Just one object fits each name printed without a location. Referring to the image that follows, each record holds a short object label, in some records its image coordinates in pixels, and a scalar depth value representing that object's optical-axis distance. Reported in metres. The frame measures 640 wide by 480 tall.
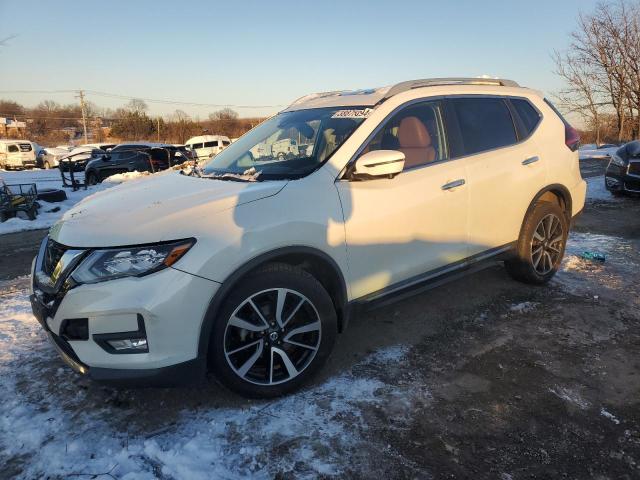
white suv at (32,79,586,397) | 2.22
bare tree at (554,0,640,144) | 22.34
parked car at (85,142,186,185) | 14.87
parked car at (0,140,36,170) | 27.23
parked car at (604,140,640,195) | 8.31
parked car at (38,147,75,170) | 29.03
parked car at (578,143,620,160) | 18.03
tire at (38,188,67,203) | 10.09
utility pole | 58.42
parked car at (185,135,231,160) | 24.41
